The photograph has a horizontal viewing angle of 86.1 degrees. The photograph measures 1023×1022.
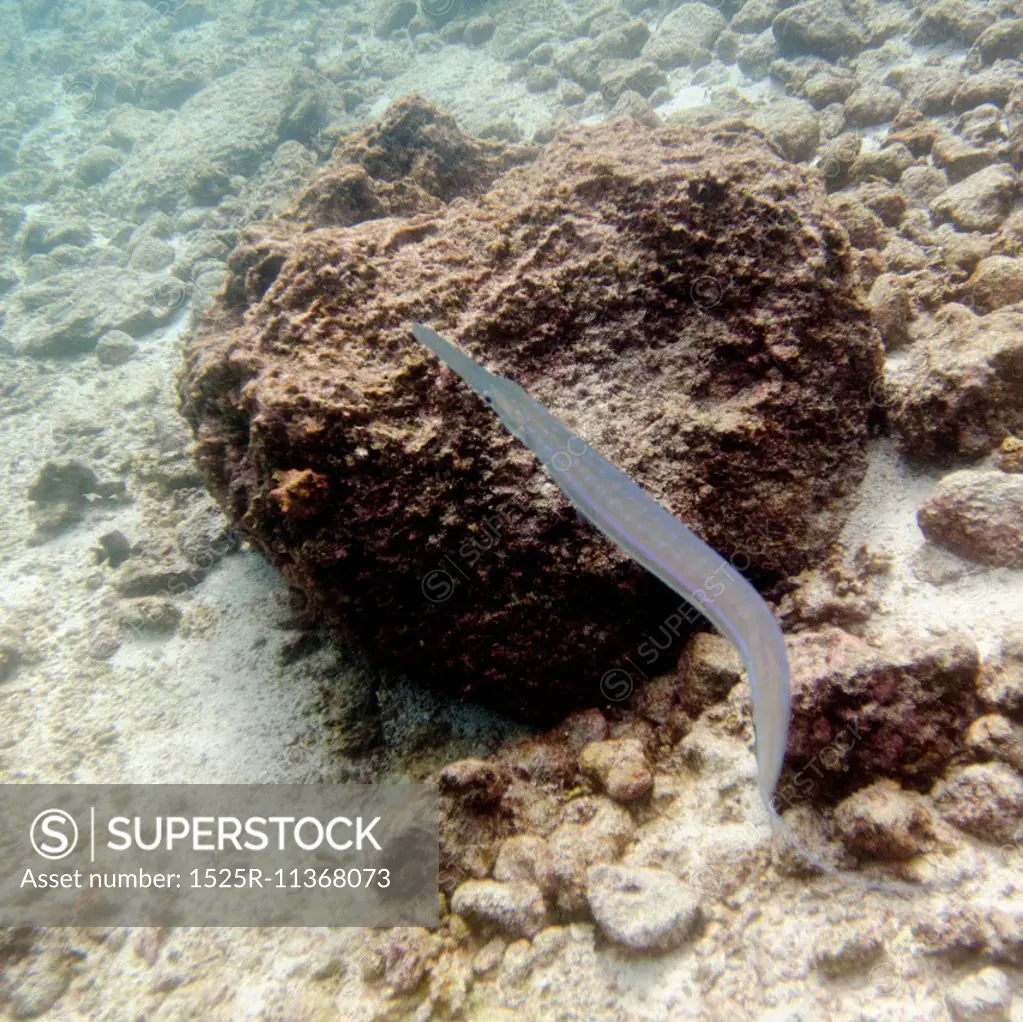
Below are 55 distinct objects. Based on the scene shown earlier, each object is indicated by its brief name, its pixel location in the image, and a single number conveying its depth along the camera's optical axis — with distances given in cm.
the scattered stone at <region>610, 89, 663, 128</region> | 1038
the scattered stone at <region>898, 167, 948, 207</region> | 624
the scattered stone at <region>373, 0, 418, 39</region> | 2102
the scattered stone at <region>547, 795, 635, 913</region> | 288
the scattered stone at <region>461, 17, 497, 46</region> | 1837
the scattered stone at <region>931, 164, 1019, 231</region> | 545
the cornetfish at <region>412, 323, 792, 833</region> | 183
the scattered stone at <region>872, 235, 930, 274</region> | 512
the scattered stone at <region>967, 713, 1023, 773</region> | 248
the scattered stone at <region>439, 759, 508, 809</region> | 329
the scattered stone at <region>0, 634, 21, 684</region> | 609
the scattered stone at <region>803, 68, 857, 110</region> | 930
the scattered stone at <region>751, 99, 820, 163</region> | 798
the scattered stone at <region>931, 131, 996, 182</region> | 627
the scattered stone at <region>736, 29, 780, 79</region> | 1173
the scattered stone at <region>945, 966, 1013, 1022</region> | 201
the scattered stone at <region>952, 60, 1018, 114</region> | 729
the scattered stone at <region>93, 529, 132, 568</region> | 695
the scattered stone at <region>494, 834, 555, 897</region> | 295
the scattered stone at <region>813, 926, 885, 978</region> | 228
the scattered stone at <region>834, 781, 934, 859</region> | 238
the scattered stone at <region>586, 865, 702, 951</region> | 255
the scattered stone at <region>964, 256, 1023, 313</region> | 432
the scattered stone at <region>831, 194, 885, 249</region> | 541
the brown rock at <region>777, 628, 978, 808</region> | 255
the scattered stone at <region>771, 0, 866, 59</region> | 1060
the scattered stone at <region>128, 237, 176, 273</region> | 1405
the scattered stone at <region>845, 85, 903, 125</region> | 830
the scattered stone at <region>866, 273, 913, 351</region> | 438
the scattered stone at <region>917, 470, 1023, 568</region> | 299
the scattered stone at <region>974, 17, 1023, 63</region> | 801
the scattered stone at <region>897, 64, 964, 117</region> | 779
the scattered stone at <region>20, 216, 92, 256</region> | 1620
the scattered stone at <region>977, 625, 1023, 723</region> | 259
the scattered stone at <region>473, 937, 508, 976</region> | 288
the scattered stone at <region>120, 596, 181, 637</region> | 582
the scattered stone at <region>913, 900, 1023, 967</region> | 212
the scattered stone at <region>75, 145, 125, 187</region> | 1903
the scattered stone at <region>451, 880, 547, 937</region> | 289
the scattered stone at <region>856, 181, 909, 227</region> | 595
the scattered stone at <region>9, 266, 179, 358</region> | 1204
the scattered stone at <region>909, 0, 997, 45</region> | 916
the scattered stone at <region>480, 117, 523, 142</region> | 1298
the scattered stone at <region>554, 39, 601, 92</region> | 1432
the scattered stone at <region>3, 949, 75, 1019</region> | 347
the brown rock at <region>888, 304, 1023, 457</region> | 330
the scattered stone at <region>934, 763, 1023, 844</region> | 235
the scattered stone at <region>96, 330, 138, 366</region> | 1135
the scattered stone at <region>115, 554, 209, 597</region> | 617
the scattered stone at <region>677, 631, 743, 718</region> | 316
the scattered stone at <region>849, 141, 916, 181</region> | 673
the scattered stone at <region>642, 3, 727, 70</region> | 1338
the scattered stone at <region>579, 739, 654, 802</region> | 306
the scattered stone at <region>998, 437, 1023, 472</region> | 321
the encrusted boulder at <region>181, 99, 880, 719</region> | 316
